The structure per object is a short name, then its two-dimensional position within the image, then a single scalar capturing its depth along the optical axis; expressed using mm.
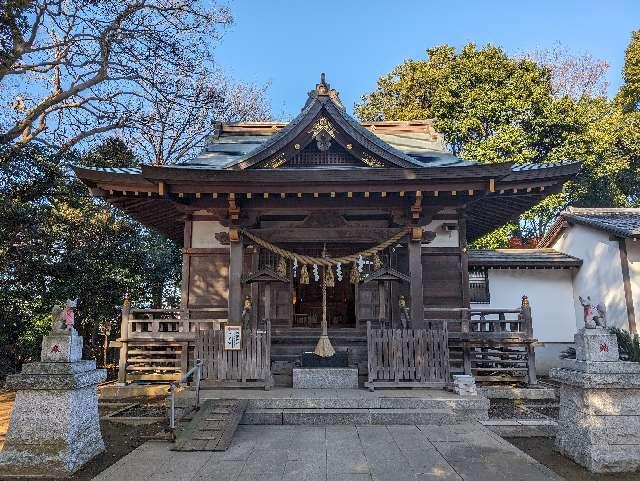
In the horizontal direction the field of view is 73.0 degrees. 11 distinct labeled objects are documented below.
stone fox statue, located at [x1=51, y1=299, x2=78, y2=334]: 5566
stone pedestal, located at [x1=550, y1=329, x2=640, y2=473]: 4980
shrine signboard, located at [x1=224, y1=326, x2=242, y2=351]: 8383
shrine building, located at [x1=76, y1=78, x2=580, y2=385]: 9023
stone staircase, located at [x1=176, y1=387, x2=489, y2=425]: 7043
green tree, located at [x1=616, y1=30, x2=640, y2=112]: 25312
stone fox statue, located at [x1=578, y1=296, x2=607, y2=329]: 5418
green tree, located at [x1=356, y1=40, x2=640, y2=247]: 22891
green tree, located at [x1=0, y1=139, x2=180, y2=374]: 13562
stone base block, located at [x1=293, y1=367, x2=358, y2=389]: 8703
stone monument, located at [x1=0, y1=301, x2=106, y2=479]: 5113
